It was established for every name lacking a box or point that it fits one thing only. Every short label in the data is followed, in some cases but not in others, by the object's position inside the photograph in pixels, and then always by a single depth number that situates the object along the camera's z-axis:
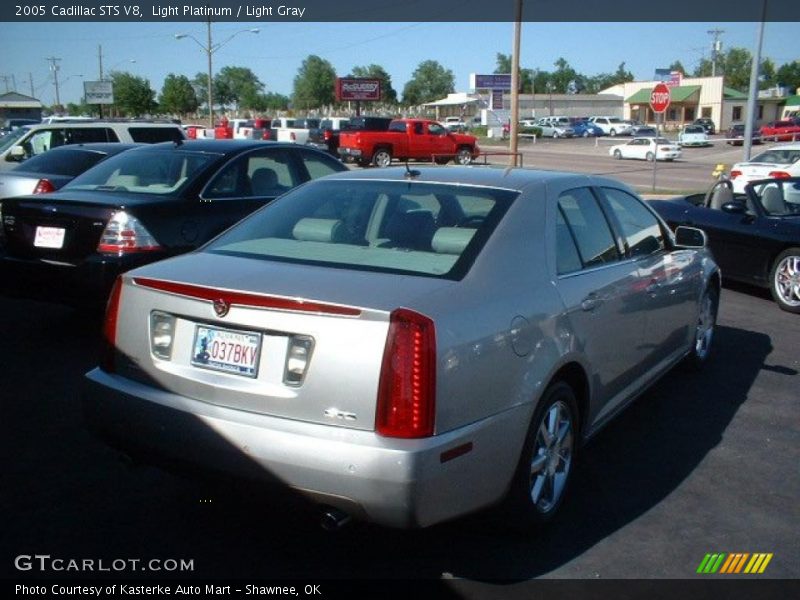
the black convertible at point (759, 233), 8.63
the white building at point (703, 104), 88.19
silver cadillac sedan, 2.96
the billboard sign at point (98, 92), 55.56
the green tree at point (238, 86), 98.44
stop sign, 20.28
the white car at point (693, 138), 55.38
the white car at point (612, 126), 73.06
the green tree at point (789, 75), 127.78
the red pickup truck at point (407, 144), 32.62
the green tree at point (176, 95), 68.50
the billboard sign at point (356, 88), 59.59
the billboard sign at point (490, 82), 75.31
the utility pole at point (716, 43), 100.25
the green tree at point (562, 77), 166.75
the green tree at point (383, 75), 109.62
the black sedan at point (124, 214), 6.21
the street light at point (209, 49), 47.06
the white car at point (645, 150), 42.69
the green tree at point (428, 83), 137.00
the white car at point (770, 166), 17.83
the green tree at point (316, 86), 106.69
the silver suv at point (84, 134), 15.05
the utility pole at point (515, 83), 22.75
